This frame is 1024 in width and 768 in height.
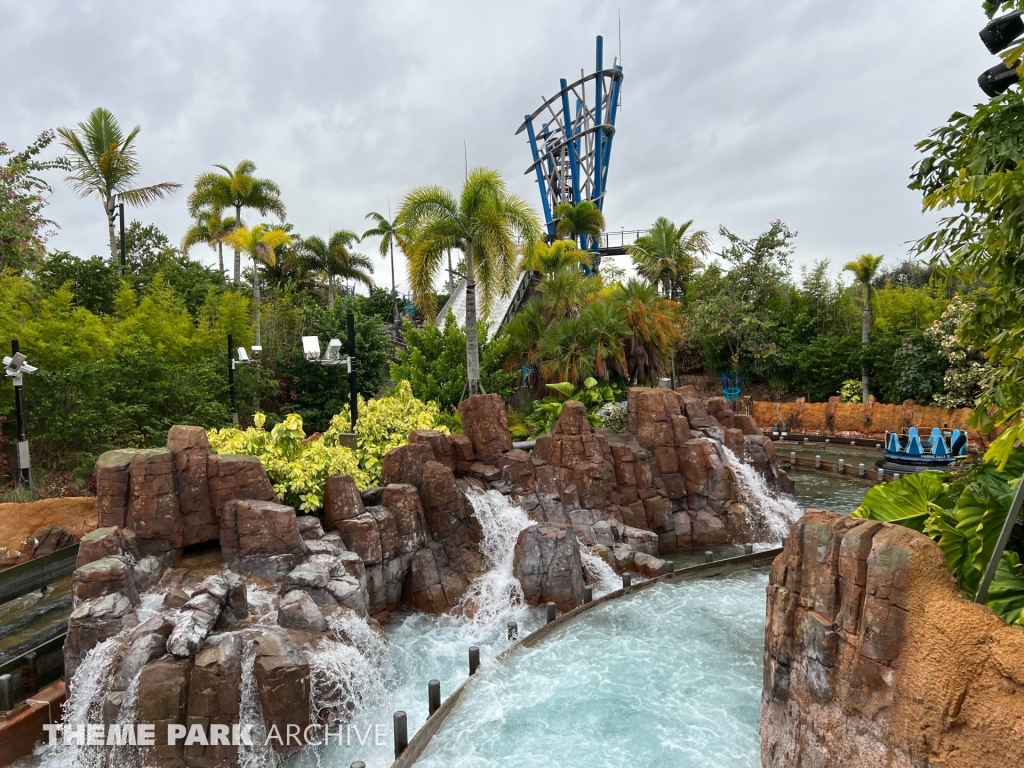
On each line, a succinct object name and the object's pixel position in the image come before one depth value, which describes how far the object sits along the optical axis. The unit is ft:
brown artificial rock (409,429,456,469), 41.34
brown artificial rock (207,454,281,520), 30.40
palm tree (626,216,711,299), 109.29
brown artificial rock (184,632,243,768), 20.48
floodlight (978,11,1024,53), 14.52
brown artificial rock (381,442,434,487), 38.19
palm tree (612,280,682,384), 65.41
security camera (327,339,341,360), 43.66
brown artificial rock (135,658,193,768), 20.22
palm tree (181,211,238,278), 76.89
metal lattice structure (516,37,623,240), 131.44
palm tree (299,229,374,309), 100.32
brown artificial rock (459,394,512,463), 44.37
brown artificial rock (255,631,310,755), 21.59
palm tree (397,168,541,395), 54.03
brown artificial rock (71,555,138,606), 23.82
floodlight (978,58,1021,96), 15.34
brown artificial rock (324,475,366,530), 33.17
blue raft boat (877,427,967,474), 63.31
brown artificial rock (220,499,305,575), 28.37
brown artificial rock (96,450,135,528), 28.35
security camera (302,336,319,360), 44.75
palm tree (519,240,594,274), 75.82
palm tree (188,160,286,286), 74.02
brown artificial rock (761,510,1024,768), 13.66
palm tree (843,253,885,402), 93.40
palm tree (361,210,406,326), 114.73
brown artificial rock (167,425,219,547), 29.96
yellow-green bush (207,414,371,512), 33.32
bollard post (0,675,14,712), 22.20
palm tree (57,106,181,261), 73.36
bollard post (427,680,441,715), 23.66
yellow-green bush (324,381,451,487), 41.63
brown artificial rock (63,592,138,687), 22.59
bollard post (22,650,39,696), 24.02
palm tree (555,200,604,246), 105.29
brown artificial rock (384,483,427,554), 35.17
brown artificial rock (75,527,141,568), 25.43
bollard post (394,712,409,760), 21.35
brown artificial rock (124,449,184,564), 28.66
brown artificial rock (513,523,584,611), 34.76
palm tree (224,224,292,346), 69.31
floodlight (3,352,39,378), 35.01
